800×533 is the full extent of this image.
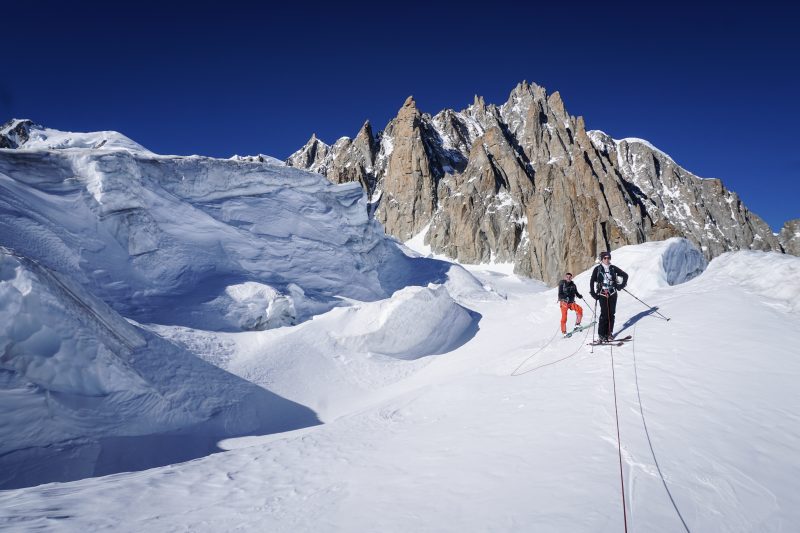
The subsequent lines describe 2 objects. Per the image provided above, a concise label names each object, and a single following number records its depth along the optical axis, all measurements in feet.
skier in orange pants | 35.42
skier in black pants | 28.76
